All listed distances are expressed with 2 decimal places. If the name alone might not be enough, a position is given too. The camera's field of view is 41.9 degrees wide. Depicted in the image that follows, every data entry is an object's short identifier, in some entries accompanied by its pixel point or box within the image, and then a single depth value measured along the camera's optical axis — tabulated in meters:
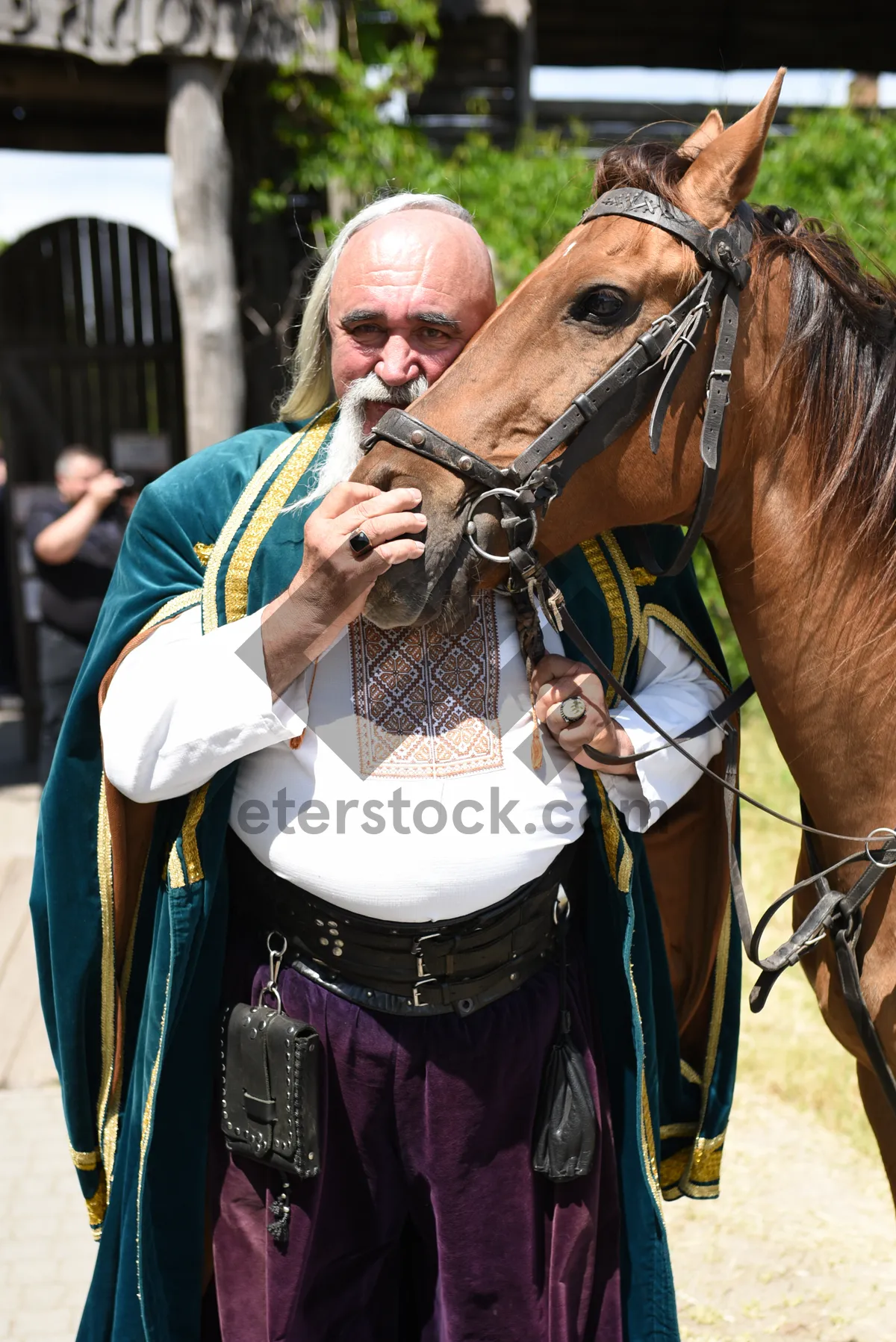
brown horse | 1.58
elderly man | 1.68
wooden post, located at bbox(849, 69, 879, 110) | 7.08
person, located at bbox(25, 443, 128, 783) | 5.30
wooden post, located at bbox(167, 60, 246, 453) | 5.26
